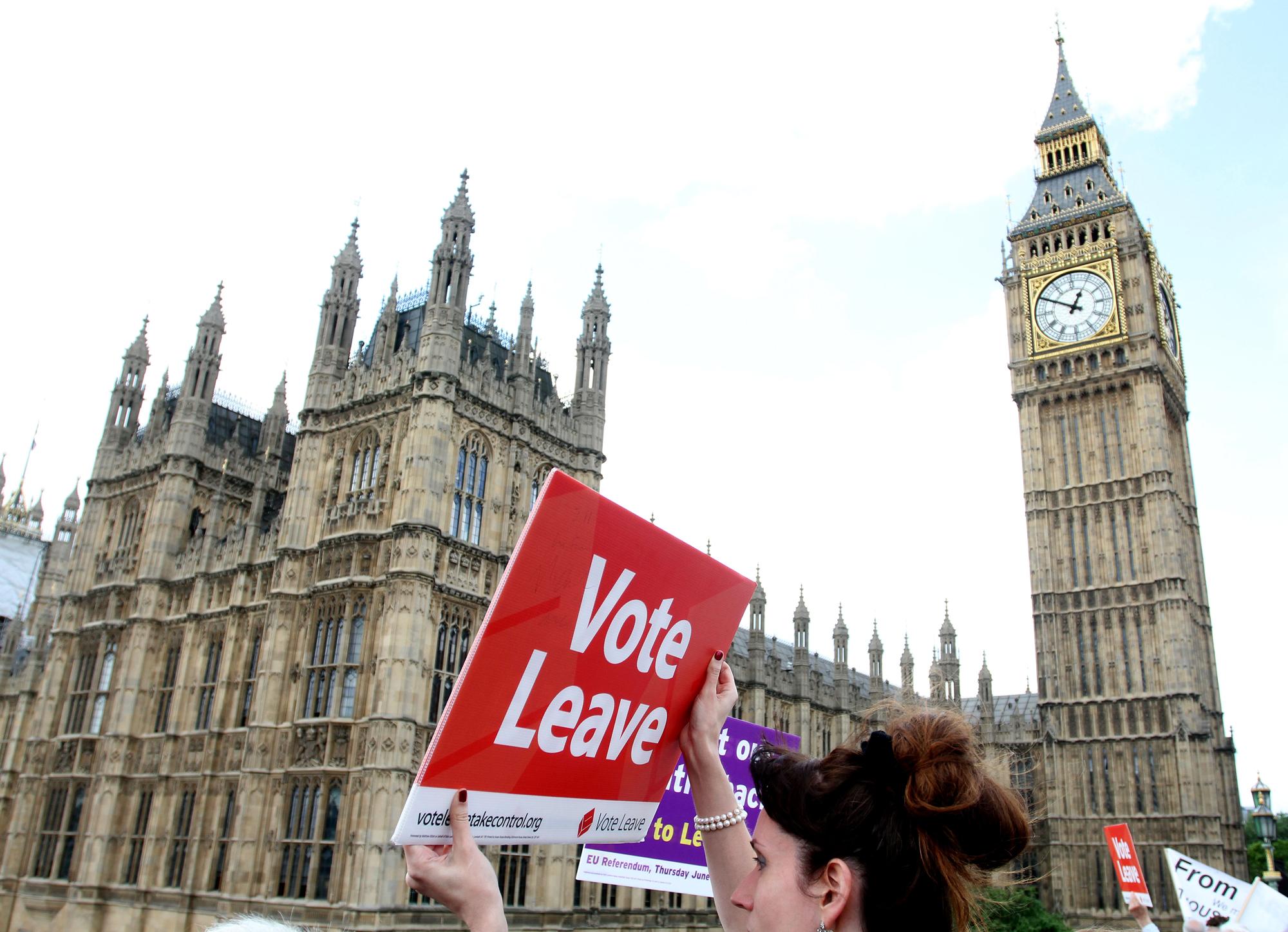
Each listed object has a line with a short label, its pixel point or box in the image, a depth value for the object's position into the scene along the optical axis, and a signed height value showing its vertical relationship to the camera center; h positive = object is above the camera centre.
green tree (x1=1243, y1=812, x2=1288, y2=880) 66.19 +0.39
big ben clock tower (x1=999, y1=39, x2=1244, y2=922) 49.81 +16.27
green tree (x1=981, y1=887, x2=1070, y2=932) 38.31 -2.75
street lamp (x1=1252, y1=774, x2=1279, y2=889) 21.16 +0.73
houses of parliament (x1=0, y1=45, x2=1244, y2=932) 25.91 +5.30
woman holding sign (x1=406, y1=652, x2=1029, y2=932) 2.86 -0.01
